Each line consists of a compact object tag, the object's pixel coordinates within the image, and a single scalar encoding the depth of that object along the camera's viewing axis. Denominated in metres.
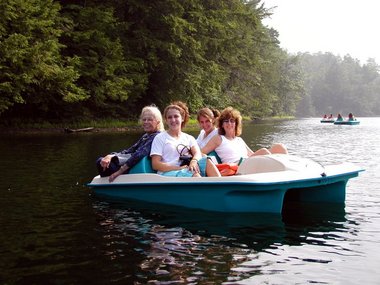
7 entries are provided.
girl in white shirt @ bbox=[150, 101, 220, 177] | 7.13
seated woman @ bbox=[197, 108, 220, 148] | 8.68
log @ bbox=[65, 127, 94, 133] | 24.86
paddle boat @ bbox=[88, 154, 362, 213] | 6.36
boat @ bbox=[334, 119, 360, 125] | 46.03
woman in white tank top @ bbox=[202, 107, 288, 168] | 7.75
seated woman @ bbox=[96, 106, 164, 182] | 7.60
